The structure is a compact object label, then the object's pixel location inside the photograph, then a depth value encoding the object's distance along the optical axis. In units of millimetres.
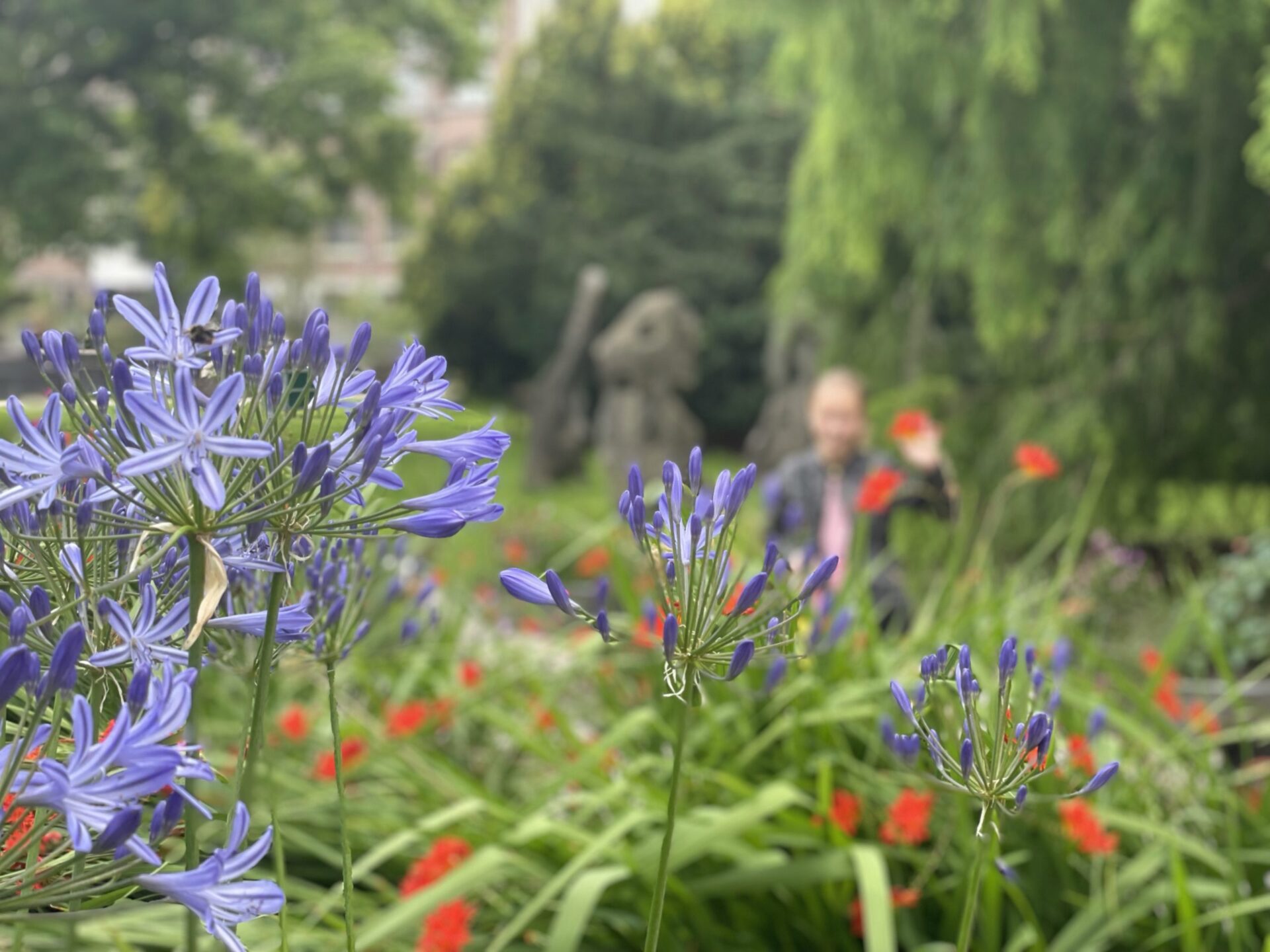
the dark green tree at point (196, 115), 14344
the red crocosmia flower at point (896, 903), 2061
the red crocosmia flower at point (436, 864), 2006
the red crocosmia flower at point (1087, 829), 2039
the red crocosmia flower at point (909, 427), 3721
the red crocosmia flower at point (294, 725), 2709
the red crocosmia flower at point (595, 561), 4566
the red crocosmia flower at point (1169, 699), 2990
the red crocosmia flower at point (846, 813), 2184
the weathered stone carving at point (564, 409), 15133
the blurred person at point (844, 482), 4129
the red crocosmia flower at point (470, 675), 3082
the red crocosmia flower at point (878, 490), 3227
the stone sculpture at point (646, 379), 10922
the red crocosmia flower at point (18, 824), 633
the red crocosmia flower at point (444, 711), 2906
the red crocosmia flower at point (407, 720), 2666
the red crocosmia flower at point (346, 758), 2479
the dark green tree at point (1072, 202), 4797
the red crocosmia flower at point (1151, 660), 3310
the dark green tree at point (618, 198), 19812
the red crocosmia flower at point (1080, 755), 2131
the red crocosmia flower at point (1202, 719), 2680
